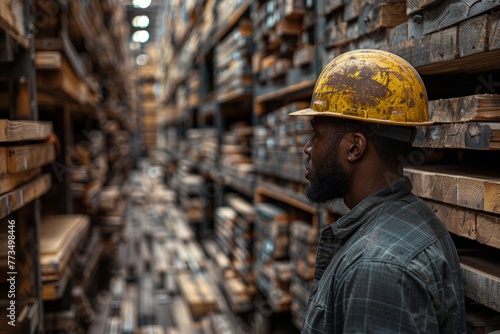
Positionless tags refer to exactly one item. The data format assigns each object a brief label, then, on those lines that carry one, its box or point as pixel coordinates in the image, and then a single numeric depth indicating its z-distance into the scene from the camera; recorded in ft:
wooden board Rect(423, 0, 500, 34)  5.99
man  4.89
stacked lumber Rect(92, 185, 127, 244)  25.76
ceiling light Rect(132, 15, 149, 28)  75.02
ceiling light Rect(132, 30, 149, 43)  79.25
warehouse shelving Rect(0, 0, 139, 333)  9.09
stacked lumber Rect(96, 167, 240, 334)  21.26
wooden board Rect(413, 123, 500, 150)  6.00
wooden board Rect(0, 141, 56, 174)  8.00
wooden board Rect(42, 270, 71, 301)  11.86
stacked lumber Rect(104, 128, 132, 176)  36.02
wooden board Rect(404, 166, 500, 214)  6.11
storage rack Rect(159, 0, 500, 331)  6.23
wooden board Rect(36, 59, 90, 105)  13.28
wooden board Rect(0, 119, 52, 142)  7.47
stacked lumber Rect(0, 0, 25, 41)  7.91
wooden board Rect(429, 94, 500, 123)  6.22
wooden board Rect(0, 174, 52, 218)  7.71
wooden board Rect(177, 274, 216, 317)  21.27
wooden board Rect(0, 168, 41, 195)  7.85
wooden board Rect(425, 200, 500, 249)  6.21
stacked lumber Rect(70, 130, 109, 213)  20.03
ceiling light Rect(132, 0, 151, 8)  65.92
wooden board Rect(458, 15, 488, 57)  5.97
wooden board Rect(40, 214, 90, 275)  12.00
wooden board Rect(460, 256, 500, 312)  6.09
